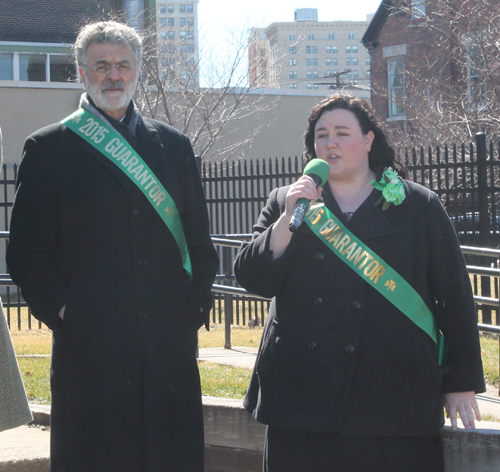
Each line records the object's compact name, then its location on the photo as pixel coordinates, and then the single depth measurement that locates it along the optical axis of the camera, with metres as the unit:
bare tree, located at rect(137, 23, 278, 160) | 15.50
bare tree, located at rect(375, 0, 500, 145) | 11.77
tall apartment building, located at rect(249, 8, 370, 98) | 147.12
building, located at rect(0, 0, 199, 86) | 23.00
